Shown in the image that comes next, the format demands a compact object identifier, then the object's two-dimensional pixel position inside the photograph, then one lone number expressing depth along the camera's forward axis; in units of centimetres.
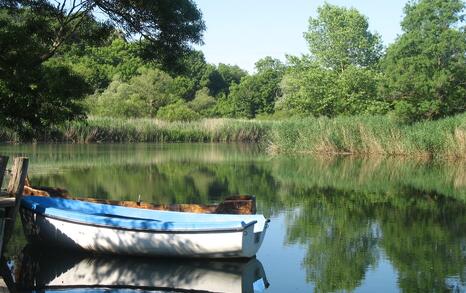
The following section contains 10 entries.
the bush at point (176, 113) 5328
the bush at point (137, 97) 5297
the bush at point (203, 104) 6619
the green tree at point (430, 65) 3259
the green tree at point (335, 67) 4347
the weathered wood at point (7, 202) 876
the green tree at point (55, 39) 1052
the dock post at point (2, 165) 865
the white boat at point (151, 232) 897
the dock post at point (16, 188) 906
